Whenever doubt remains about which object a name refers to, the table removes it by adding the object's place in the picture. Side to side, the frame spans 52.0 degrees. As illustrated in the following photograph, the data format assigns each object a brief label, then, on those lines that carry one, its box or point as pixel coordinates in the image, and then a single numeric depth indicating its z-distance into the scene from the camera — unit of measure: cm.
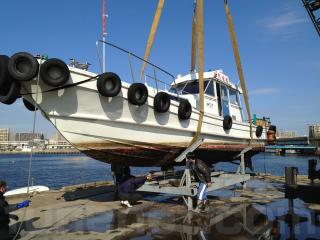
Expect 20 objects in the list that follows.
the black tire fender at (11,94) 689
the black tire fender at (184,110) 905
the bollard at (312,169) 928
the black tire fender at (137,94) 789
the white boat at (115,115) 712
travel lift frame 811
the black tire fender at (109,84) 737
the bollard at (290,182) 783
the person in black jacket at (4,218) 514
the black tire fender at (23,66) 646
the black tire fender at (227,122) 1119
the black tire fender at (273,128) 1474
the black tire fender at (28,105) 795
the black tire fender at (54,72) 676
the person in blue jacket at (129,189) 857
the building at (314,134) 6734
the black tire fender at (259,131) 1375
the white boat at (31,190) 1134
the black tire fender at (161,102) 845
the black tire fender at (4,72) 660
